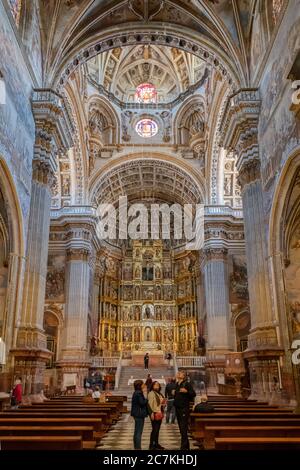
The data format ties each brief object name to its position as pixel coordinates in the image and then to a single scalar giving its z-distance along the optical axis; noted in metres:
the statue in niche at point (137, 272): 38.59
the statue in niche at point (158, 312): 37.44
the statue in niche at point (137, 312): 37.28
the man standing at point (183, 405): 7.30
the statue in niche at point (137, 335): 36.44
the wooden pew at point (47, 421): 6.54
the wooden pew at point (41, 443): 5.08
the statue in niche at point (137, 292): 38.00
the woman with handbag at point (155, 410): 7.16
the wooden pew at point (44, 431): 5.72
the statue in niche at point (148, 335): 36.62
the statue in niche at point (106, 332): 35.53
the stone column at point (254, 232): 12.91
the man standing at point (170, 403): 11.62
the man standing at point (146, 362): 27.77
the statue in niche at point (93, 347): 29.58
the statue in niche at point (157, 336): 36.59
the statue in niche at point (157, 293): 38.03
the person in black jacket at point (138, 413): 7.21
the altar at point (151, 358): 30.21
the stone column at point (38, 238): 13.14
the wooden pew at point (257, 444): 5.03
